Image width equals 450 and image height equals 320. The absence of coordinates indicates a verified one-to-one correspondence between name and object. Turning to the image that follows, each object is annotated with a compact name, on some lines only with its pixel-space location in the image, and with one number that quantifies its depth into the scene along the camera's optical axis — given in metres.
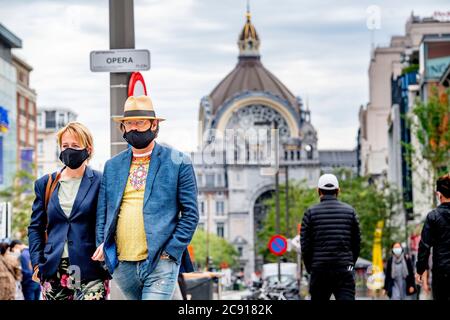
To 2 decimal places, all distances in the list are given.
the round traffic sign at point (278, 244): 39.88
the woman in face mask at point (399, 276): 25.88
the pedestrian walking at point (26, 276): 22.97
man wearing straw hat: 9.51
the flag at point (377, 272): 36.11
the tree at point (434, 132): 50.12
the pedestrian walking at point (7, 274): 18.17
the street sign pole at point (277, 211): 60.37
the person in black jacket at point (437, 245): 11.95
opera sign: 12.02
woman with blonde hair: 9.96
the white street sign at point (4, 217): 24.97
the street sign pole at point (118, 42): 12.11
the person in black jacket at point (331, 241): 12.95
